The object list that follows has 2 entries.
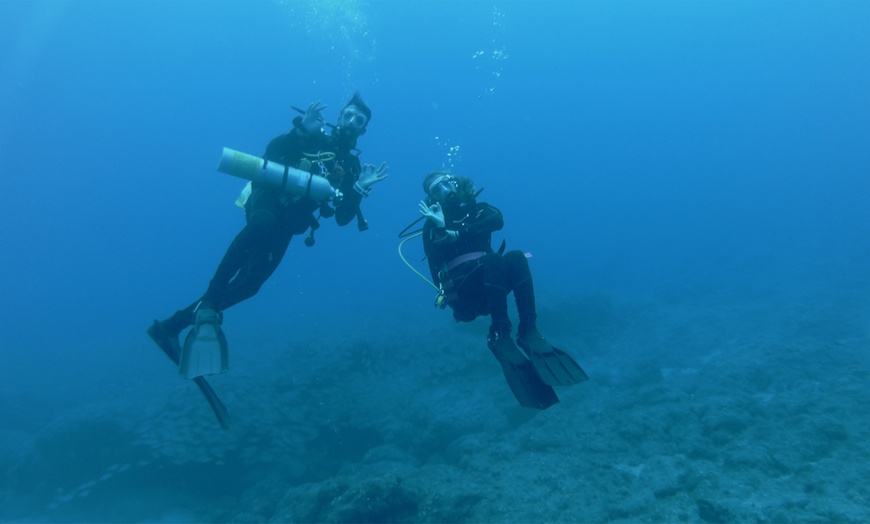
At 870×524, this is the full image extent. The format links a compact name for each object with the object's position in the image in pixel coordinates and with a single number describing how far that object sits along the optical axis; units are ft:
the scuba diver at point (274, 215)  16.49
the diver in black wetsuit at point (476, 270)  16.49
